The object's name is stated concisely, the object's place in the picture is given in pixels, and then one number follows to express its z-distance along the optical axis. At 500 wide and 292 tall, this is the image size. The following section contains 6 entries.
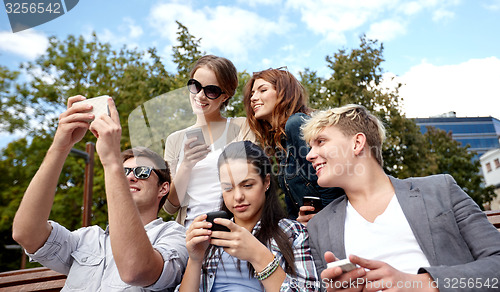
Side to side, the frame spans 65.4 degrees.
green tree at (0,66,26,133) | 14.65
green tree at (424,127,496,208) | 27.73
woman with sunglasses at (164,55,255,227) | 2.62
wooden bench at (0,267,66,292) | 2.96
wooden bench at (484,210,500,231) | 3.12
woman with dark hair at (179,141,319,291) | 1.92
